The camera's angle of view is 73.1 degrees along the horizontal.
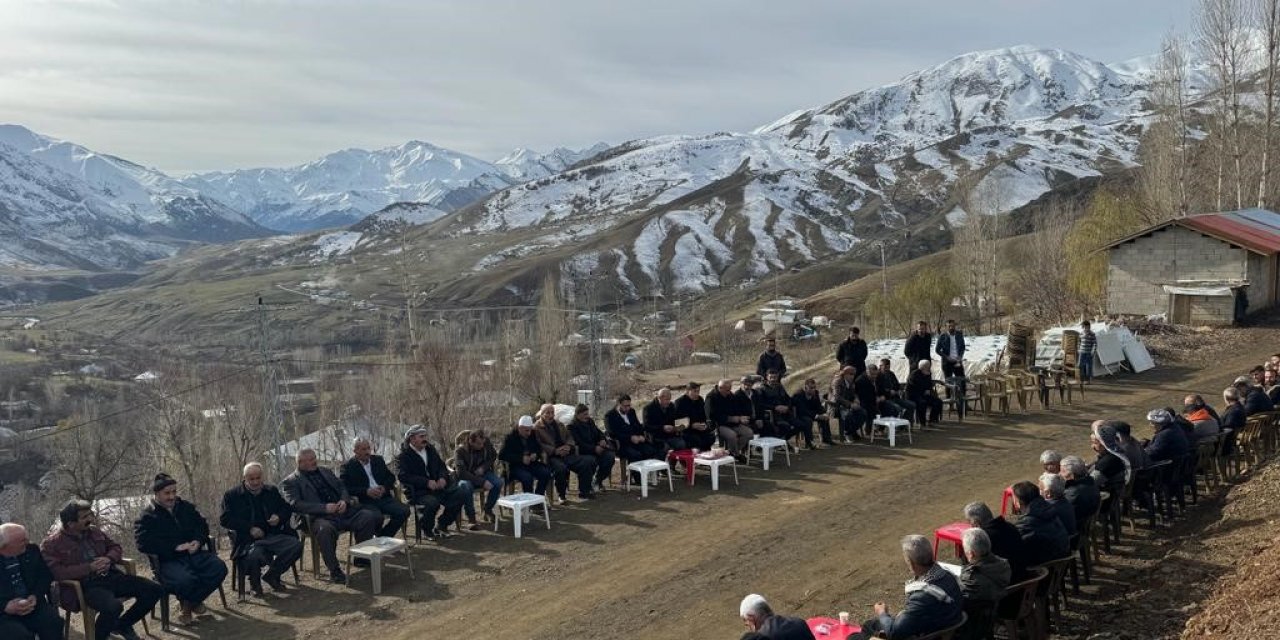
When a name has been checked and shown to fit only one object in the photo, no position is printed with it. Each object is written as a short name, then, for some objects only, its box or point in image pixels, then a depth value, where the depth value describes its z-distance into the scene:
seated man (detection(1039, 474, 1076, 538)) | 7.73
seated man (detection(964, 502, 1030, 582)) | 7.08
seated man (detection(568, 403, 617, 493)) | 12.84
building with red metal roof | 25.81
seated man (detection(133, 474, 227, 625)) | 8.70
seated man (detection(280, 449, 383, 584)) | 9.77
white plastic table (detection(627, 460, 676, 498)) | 12.45
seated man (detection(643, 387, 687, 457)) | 13.70
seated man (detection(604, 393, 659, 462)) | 13.36
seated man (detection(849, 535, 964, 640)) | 6.00
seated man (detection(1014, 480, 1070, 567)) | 7.20
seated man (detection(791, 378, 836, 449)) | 15.07
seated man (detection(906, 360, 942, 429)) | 16.30
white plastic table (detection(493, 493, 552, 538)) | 10.98
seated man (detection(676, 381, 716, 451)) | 14.02
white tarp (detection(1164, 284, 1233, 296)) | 25.44
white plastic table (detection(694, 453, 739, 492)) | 12.70
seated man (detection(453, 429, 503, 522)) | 11.56
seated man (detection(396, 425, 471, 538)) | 10.93
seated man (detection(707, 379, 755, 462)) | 14.20
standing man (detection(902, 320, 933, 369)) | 17.86
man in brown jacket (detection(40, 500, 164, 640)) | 8.01
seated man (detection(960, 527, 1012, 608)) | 6.41
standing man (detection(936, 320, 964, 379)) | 17.64
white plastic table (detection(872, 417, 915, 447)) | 15.02
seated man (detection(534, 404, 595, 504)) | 12.38
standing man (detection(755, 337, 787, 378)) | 16.19
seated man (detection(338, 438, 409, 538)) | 10.44
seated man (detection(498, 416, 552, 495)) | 11.98
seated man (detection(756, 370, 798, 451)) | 14.63
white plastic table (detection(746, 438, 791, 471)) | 13.77
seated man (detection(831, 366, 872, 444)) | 15.53
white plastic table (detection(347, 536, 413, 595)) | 9.24
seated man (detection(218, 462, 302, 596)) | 9.35
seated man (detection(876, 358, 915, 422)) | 15.91
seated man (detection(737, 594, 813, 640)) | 5.64
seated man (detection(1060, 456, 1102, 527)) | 8.32
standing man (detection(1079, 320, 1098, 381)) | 19.39
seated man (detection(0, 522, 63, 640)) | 7.32
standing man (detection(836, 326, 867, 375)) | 17.14
